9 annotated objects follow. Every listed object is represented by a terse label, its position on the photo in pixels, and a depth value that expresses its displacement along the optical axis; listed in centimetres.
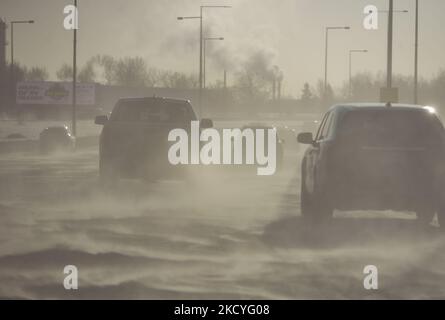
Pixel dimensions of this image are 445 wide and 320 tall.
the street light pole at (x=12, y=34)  9506
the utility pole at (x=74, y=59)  6216
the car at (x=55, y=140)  5478
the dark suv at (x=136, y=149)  2453
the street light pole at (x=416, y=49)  6291
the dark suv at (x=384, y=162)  1645
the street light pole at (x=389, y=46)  4772
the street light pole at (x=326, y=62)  9241
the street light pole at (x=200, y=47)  7762
